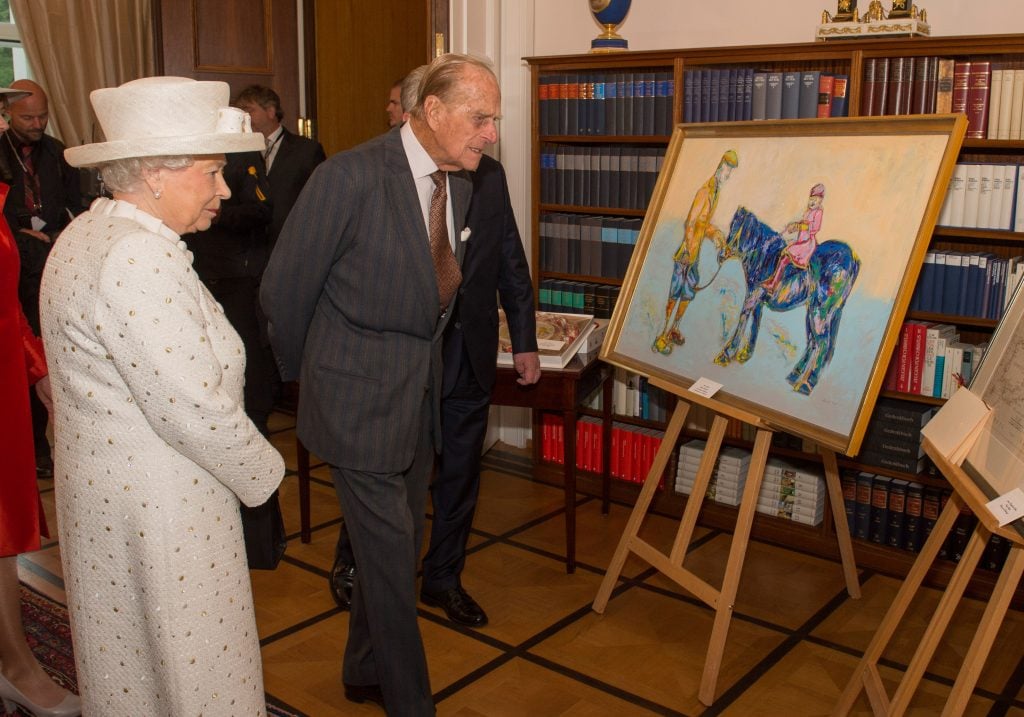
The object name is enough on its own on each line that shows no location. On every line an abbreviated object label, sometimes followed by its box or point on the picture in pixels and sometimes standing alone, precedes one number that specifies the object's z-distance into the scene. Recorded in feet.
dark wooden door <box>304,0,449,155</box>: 19.49
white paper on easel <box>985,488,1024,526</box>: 6.31
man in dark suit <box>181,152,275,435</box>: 15.51
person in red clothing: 8.18
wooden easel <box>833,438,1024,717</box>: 6.68
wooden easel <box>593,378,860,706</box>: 9.20
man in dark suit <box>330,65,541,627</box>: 10.16
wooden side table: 11.47
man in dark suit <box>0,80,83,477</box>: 16.65
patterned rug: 9.89
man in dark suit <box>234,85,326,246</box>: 16.90
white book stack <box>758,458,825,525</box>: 12.72
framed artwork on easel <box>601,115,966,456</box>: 8.36
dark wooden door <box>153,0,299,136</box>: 17.83
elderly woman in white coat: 5.43
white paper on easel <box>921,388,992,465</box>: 7.43
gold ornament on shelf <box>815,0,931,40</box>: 11.50
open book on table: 11.55
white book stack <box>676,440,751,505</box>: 13.44
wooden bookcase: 11.39
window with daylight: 20.06
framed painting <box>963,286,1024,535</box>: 6.70
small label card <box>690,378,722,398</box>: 9.57
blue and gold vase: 14.28
